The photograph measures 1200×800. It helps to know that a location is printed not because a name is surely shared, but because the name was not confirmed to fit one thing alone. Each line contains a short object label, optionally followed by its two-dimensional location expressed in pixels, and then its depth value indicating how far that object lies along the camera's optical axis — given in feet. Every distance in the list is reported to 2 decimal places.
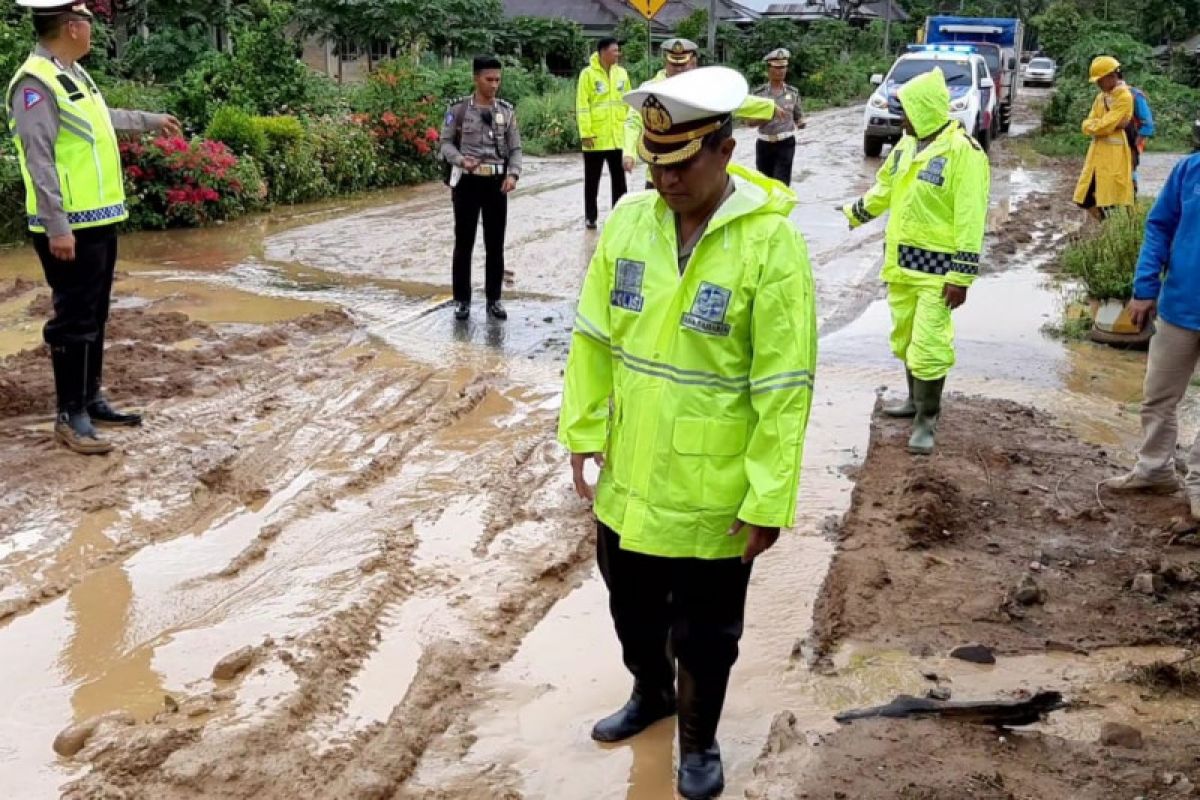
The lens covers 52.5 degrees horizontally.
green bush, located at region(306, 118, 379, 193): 51.08
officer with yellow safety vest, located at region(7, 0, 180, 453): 18.57
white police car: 66.90
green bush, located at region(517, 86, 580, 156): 73.41
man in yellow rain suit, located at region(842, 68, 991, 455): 19.81
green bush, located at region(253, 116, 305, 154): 47.93
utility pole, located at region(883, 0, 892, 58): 164.25
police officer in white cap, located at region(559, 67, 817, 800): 9.94
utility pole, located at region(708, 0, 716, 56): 124.36
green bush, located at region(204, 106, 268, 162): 45.93
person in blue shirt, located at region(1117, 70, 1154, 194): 39.45
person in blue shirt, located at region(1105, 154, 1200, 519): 18.53
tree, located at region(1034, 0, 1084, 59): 177.27
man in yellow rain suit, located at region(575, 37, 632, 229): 41.68
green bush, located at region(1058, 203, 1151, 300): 29.07
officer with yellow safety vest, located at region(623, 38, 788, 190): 34.78
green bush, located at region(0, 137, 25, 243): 37.17
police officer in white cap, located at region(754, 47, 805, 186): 42.24
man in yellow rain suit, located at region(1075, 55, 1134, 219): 38.81
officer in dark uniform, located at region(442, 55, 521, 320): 28.36
